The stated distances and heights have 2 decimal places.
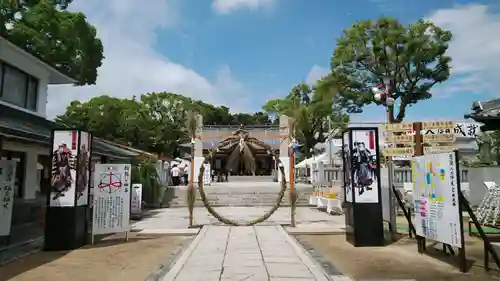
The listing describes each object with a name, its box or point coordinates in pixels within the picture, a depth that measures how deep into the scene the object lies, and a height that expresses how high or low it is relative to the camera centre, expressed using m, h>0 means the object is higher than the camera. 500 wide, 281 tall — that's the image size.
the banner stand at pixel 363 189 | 9.09 -0.11
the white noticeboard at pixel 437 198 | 6.77 -0.24
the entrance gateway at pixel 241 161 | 12.32 +0.76
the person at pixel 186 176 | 29.29 +0.51
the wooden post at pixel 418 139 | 9.54 +1.00
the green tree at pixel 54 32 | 19.62 +7.37
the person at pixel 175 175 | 26.90 +0.53
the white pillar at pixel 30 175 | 14.44 +0.28
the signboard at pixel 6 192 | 8.41 -0.18
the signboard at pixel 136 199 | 14.17 -0.53
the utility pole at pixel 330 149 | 24.89 +2.02
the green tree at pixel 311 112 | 35.72 +6.12
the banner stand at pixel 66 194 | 8.72 -0.23
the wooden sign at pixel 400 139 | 9.60 +1.02
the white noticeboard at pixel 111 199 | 9.59 -0.36
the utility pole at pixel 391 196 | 10.53 -0.31
